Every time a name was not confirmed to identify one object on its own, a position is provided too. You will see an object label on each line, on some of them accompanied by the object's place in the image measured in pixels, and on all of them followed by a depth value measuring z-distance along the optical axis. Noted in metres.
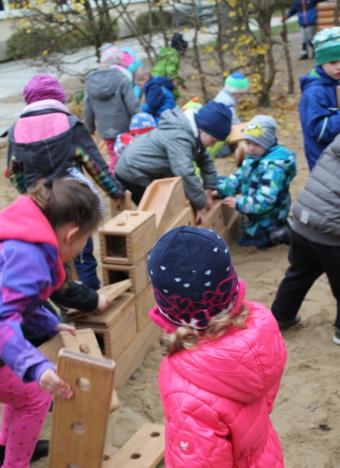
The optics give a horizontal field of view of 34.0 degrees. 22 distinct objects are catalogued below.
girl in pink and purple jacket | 1.88
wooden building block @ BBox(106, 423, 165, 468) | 2.54
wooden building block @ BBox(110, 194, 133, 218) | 4.17
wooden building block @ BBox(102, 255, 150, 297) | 3.37
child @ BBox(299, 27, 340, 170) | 3.56
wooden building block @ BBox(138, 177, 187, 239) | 3.89
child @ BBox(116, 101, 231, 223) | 4.22
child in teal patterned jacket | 4.62
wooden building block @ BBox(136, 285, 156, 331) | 3.50
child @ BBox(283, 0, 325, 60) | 13.28
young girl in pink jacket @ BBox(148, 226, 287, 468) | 1.56
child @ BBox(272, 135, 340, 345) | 2.99
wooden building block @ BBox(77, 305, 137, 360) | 3.09
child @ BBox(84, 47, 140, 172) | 6.09
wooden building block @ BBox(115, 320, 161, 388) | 3.25
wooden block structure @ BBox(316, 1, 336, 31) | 13.22
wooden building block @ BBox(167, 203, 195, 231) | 4.07
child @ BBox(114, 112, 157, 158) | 5.71
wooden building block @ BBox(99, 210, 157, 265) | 3.31
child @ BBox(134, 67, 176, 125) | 7.02
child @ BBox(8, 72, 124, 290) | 3.49
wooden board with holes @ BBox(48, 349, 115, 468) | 1.83
